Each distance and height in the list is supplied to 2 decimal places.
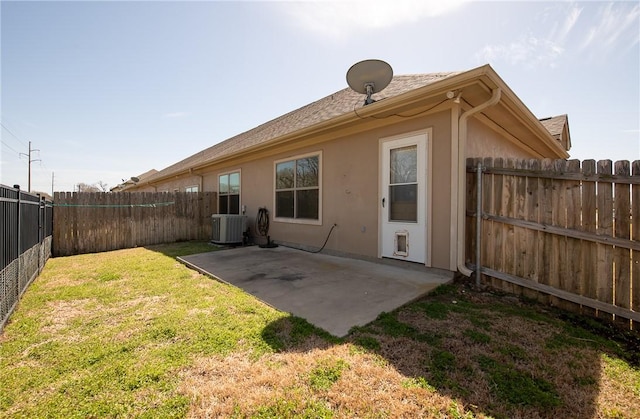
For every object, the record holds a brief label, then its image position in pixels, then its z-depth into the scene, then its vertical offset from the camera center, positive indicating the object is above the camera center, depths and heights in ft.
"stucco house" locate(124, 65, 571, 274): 13.34 +3.23
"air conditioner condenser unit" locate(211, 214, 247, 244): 25.84 -1.75
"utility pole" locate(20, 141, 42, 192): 99.50 +19.31
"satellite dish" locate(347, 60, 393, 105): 16.30 +8.35
